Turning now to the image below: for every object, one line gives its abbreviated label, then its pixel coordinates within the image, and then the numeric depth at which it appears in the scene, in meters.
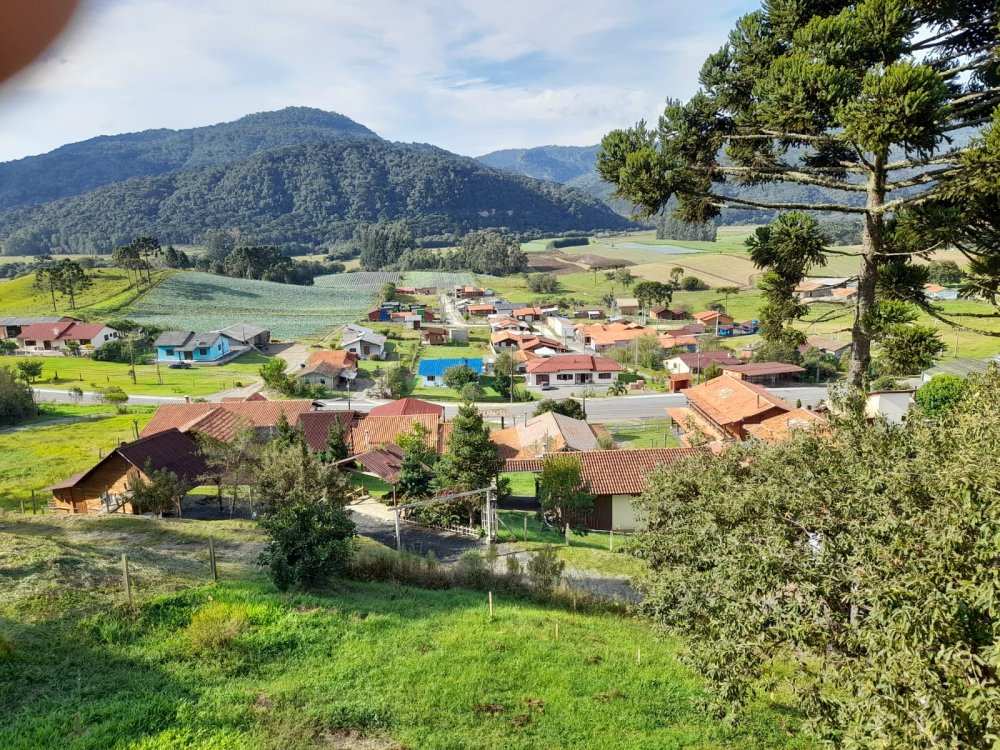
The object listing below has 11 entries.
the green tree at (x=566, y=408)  46.25
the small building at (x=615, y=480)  25.89
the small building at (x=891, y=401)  30.78
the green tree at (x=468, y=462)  23.94
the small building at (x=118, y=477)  23.58
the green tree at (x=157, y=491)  22.69
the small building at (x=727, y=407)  36.16
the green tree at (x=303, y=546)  13.17
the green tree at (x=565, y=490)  24.78
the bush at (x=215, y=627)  10.45
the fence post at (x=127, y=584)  11.46
